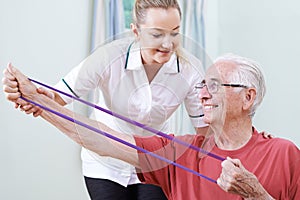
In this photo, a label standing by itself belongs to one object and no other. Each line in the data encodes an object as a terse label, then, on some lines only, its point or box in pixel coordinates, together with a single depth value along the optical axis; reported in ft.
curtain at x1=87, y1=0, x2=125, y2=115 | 13.36
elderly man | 8.09
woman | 7.76
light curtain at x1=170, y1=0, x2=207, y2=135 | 15.39
